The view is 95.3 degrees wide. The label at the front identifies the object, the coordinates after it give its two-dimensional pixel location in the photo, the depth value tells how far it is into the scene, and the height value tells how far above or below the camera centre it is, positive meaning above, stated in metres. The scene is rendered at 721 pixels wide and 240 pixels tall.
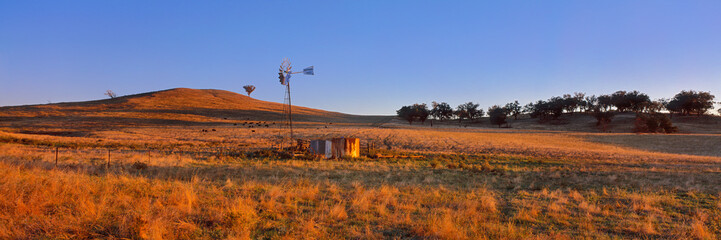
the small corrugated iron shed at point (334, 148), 24.89 -1.87
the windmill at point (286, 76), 29.75 +4.29
